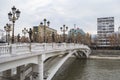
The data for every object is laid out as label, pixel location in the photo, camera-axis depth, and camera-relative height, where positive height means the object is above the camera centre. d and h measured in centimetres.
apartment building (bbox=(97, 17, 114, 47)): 5710 +1005
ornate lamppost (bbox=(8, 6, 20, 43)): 662 +221
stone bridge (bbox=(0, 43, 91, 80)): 502 -151
